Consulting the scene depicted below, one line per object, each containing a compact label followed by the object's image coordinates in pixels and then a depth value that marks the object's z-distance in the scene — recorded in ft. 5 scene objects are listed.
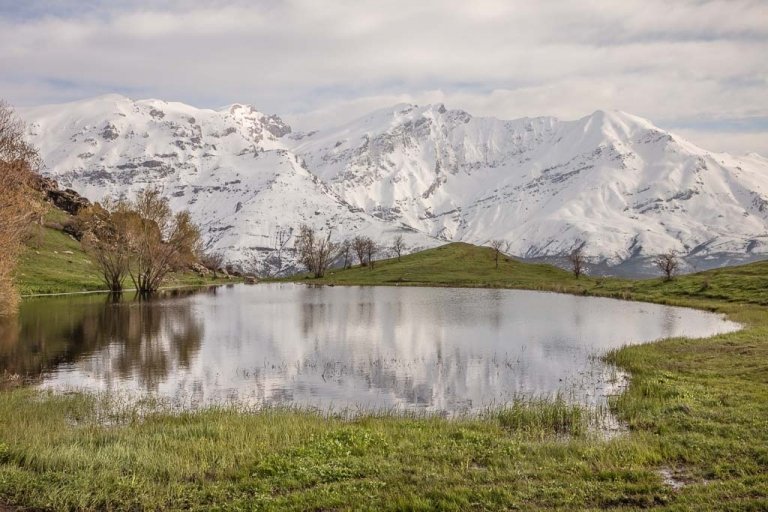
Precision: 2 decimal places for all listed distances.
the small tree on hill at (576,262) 537.65
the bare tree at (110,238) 348.59
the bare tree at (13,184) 128.36
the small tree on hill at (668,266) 403.63
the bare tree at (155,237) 349.00
